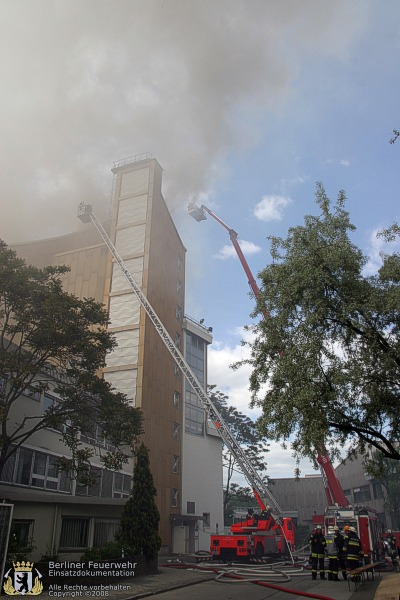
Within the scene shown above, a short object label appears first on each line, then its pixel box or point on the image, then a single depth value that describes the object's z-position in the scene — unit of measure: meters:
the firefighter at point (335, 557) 16.91
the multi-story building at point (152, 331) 39.72
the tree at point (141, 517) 19.81
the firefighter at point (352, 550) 16.45
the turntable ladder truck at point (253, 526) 25.30
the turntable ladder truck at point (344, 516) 23.25
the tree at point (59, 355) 17.67
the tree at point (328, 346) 13.32
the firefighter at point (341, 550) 17.44
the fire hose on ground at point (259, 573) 14.78
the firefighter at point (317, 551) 17.48
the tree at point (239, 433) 59.72
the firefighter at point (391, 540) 26.03
